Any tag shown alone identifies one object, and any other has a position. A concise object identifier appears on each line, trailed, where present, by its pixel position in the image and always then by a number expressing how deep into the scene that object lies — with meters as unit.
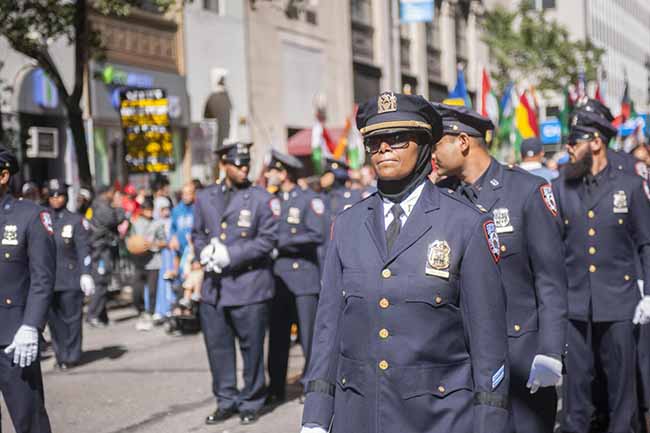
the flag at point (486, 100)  18.20
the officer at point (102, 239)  14.85
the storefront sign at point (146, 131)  17.17
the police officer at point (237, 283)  8.28
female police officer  3.69
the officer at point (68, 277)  11.51
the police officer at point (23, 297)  5.93
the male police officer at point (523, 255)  5.17
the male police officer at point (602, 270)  6.73
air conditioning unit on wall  19.61
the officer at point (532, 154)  9.89
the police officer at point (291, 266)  9.19
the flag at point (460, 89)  17.73
